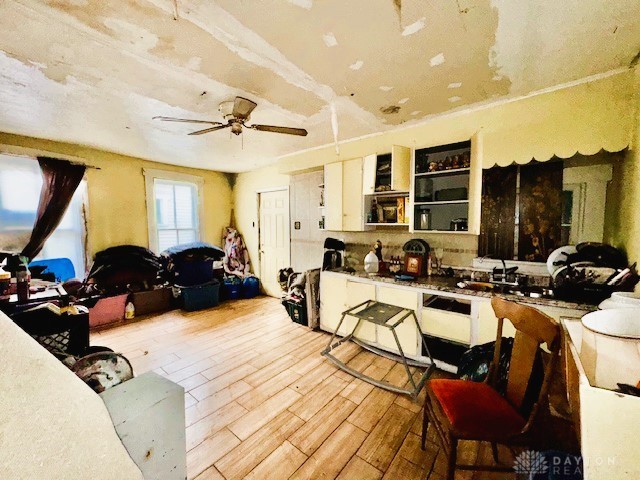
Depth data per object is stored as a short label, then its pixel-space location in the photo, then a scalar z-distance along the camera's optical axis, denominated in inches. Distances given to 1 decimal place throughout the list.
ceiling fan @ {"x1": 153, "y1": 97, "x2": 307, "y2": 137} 93.0
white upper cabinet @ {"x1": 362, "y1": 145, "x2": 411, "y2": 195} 121.0
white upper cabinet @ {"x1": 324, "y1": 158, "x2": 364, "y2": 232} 137.2
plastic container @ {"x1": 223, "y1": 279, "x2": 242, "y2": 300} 201.5
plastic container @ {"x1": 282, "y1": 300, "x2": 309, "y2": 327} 151.2
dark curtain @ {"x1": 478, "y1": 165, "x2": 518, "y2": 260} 103.1
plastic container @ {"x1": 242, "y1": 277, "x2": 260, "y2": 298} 206.8
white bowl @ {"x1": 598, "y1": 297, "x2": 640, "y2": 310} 54.7
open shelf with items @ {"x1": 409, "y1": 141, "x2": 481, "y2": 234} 105.9
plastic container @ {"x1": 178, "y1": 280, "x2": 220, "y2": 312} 176.7
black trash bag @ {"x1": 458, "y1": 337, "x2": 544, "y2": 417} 54.4
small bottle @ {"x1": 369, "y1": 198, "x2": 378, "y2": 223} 138.6
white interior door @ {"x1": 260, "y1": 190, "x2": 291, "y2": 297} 197.0
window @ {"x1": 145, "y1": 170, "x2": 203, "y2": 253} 190.5
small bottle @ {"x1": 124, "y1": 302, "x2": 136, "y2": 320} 159.9
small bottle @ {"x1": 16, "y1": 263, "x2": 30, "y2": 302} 86.8
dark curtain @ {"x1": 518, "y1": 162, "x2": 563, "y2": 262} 95.0
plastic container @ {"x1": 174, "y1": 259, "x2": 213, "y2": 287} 176.6
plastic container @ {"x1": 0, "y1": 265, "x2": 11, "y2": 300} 85.6
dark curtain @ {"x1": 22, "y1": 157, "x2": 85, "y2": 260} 143.0
